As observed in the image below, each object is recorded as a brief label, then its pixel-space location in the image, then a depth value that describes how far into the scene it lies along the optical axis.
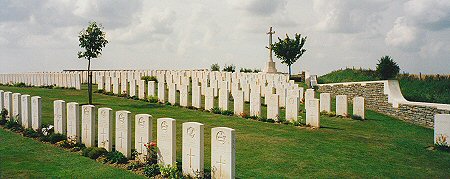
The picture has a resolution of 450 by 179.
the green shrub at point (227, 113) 16.58
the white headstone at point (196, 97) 17.83
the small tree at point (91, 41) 18.75
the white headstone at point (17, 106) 12.84
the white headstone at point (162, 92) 19.24
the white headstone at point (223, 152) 7.21
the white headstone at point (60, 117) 11.09
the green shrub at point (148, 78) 28.55
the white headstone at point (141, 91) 20.28
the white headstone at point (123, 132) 9.19
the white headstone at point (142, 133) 8.73
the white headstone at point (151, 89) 19.84
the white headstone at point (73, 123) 10.54
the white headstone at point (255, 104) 15.84
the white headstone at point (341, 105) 17.12
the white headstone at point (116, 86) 22.02
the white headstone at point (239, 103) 16.34
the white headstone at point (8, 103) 13.43
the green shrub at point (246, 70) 43.97
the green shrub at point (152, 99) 19.46
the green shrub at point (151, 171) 8.20
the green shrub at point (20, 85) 28.28
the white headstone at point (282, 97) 18.66
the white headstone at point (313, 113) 14.04
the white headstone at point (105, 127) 9.62
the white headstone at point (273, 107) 15.09
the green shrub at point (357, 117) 16.88
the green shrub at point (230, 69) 43.08
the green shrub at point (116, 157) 9.06
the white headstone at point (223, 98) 16.95
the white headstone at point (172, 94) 18.70
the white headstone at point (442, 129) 11.49
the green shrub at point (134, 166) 8.63
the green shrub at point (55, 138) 10.82
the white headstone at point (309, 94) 17.73
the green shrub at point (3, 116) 13.36
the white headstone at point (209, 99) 17.34
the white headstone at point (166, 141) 8.16
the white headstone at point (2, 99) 14.03
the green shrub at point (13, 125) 12.51
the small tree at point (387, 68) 25.69
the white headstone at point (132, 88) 20.98
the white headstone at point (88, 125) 10.05
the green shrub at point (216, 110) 16.95
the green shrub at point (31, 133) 11.41
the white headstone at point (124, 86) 21.62
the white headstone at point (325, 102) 17.66
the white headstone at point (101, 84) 23.47
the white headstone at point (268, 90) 17.25
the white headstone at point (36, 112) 11.95
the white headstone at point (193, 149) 7.66
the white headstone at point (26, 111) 12.30
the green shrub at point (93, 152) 9.42
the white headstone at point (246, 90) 20.86
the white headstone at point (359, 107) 16.92
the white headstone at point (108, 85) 23.06
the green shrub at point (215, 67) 43.97
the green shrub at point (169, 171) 7.98
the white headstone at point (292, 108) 14.73
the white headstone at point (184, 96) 18.30
